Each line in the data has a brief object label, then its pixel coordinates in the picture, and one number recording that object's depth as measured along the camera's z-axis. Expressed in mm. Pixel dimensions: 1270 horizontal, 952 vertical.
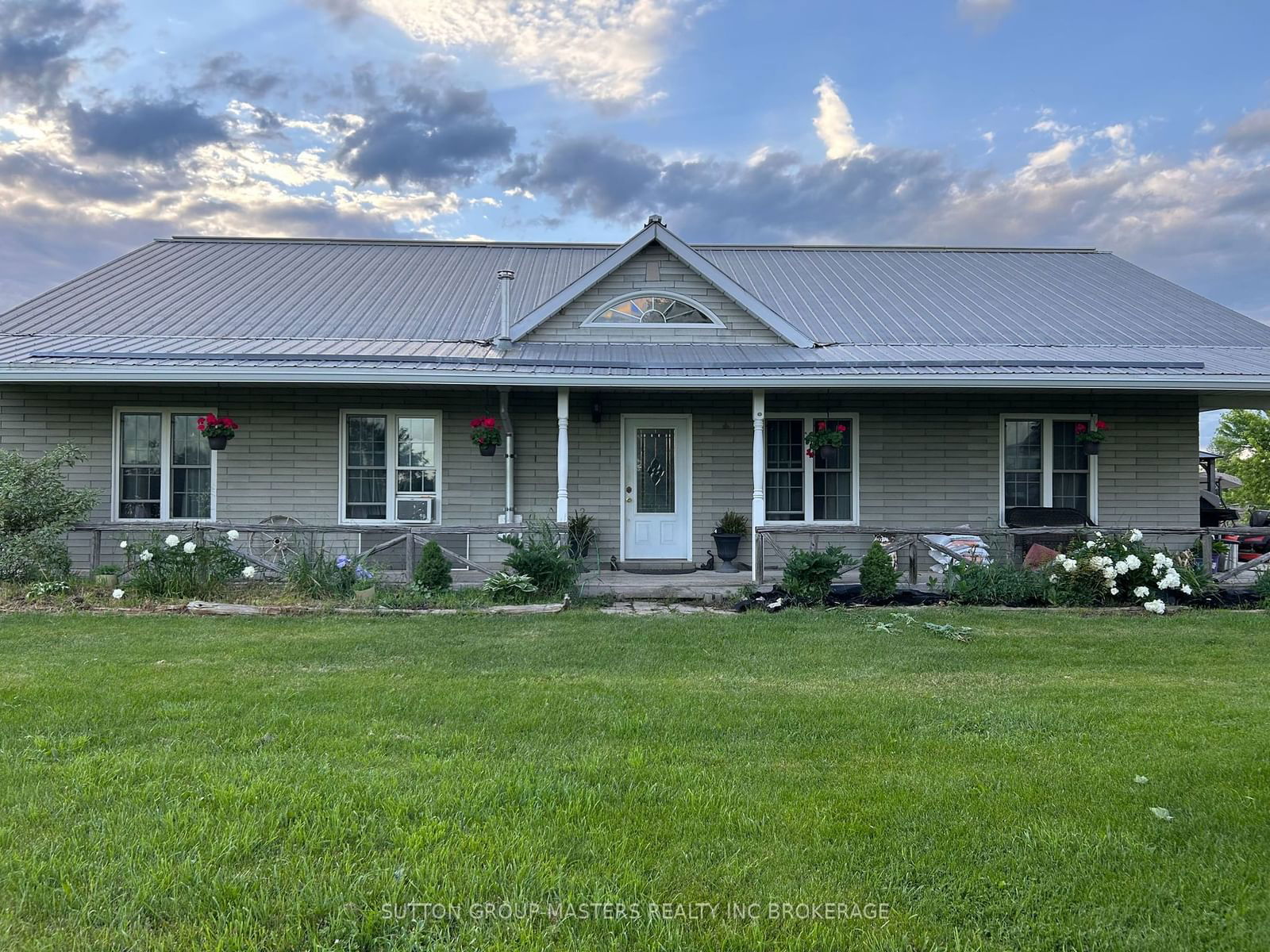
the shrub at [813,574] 8719
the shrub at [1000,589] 8773
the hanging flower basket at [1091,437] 11141
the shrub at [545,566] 8938
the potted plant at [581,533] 11062
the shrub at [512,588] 8750
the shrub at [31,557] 8922
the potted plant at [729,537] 11227
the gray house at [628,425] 11305
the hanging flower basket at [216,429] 10570
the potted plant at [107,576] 8836
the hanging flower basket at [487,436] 10680
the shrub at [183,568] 8625
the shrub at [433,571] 9000
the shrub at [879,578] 8773
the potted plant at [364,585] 8469
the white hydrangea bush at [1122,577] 8375
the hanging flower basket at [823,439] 10805
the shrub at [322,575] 8742
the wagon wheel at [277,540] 9595
